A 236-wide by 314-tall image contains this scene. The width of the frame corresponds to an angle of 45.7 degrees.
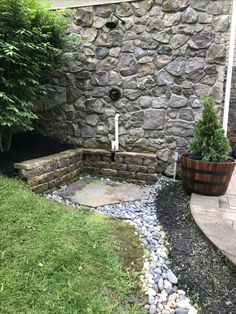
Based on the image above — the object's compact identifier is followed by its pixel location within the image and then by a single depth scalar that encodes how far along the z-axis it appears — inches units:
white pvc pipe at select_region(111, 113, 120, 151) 156.9
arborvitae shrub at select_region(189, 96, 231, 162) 125.1
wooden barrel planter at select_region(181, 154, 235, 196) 123.0
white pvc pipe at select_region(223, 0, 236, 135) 141.5
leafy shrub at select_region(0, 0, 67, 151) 118.5
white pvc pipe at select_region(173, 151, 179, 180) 151.9
